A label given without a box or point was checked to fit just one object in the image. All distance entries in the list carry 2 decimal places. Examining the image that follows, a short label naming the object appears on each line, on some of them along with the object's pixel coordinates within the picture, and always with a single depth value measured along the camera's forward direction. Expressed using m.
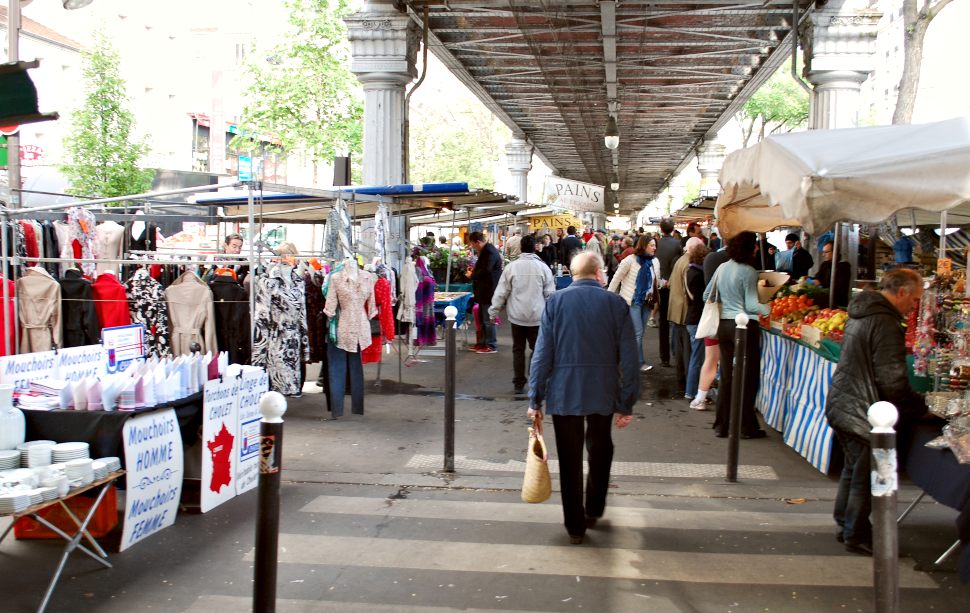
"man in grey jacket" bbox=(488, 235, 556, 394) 10.38
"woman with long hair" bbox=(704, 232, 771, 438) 8.33
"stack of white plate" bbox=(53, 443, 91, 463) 4.79
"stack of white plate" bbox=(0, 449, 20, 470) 4.66
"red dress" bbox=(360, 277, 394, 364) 9.30
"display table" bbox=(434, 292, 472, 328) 13.74
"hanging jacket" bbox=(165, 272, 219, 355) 7.96
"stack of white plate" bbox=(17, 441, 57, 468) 4.80
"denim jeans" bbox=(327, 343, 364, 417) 8.90
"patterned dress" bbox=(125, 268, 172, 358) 7.88
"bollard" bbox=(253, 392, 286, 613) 3.43
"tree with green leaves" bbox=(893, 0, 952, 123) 20.27
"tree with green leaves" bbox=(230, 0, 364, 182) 29.66
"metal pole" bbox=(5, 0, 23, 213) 10.14
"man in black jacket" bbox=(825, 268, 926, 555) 5.00
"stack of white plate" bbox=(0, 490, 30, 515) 4.21
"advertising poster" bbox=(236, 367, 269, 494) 6.33
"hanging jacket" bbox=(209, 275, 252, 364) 8.09
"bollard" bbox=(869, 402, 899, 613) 3.22
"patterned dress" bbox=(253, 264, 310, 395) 8.11
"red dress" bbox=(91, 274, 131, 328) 7.99
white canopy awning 4.75
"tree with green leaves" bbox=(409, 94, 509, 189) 57.47
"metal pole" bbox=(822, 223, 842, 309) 8.73
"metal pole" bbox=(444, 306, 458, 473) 7.05
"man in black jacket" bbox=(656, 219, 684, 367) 12.90
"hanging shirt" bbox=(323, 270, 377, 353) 8.71
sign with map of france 5.89
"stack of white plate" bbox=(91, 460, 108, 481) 4.80
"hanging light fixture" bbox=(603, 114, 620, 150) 16.83
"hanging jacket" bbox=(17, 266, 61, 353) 7.85
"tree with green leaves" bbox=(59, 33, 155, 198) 25.19
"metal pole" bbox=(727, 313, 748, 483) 6.62
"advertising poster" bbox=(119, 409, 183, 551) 5.10
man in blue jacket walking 5.28
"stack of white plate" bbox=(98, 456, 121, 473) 4.92
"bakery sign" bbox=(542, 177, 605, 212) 24.38
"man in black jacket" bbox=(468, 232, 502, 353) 14.12
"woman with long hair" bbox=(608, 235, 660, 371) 11.60
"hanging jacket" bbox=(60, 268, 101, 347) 8.02
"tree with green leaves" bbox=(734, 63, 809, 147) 45.59
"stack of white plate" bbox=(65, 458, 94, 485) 4.64
